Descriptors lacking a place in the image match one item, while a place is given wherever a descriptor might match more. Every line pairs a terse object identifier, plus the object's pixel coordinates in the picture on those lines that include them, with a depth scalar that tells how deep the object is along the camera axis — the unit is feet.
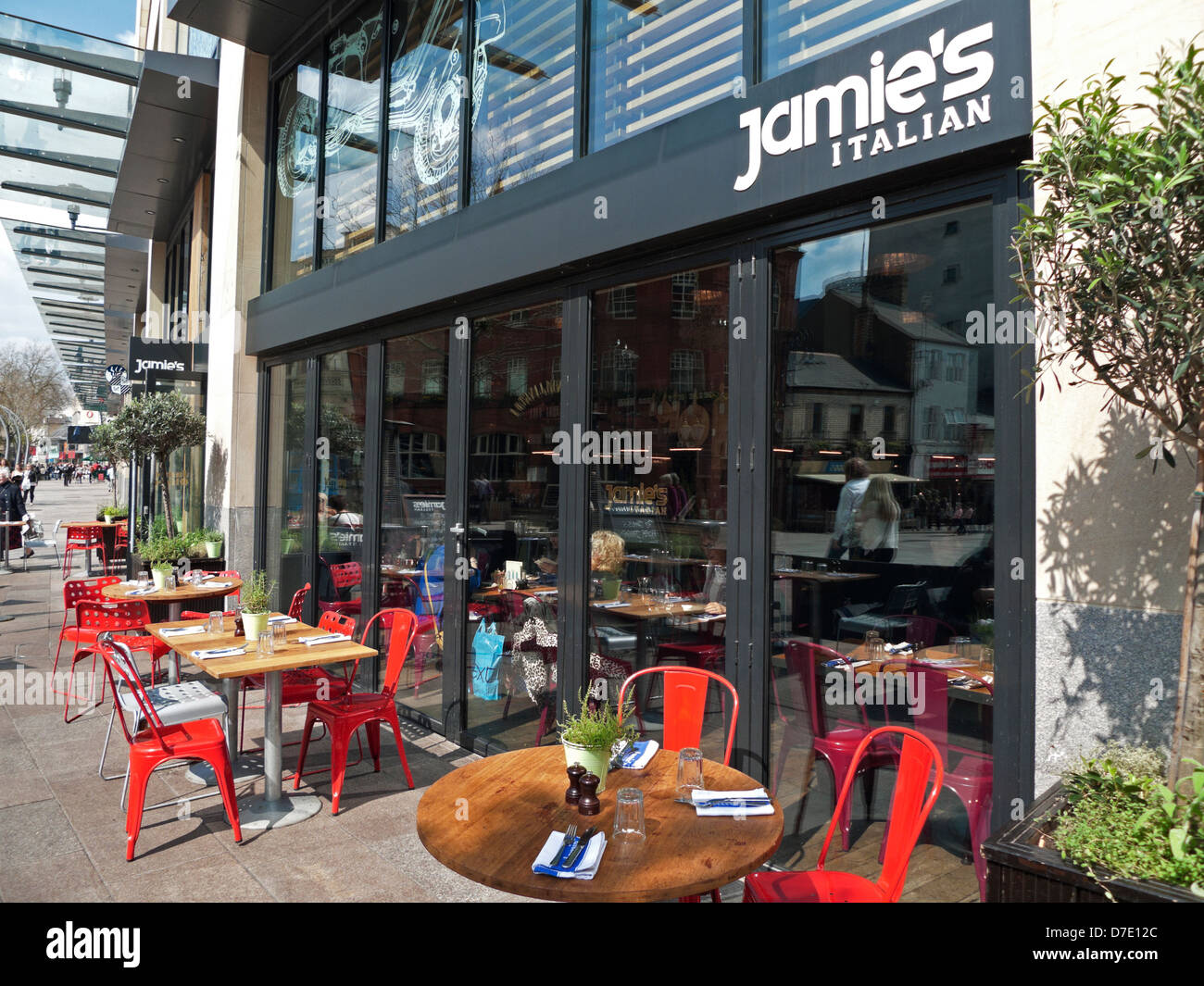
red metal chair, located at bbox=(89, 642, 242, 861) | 12.53
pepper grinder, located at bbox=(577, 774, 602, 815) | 7.91
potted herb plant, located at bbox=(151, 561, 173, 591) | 23.06
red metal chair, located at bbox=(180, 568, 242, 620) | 21.14
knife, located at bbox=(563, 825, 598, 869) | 6.80
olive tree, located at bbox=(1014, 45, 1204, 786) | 5.79
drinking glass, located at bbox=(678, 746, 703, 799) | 8.52
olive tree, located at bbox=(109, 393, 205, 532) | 34.68
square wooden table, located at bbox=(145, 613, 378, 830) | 13.80
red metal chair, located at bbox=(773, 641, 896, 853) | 11.11
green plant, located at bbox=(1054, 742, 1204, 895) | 5.98
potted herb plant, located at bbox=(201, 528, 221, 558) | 29.04
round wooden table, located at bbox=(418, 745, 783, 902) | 6.57
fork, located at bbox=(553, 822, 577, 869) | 6.86
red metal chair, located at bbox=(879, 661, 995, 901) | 9.62
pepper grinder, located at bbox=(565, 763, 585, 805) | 8.12
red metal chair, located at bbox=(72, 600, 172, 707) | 21.40
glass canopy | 31.65
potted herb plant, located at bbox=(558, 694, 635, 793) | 8.37
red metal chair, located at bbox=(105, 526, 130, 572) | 46.60
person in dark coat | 46.20
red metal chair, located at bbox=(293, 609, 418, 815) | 14.46
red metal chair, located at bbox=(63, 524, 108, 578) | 44.69
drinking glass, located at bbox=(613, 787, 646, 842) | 7.35
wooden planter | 5.90
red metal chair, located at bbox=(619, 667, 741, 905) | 11.76
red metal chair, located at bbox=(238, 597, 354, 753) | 16.37
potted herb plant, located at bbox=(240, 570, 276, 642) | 15.80
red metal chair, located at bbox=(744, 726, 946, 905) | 7.77
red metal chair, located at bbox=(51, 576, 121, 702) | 21.39
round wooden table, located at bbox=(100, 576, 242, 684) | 21.56
